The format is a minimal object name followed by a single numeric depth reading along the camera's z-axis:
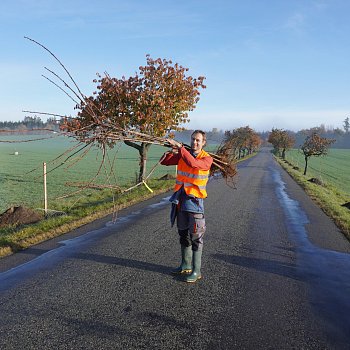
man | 4.58
